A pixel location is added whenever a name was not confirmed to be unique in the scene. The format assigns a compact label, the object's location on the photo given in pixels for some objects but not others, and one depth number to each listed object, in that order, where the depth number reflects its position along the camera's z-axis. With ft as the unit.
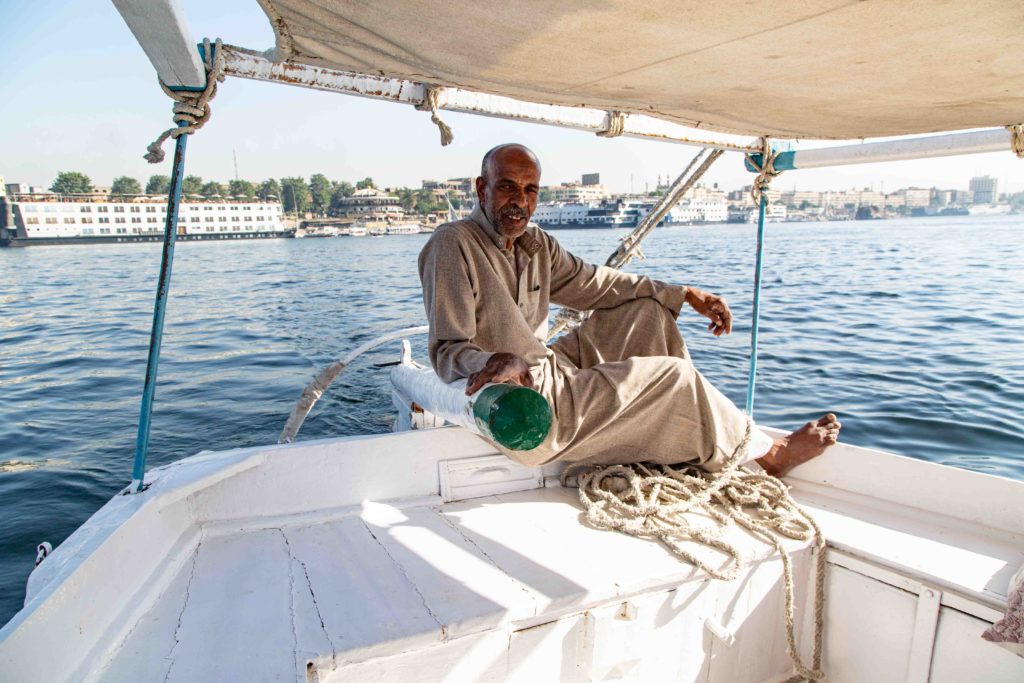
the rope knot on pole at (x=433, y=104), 7.18
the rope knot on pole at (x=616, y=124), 8.54
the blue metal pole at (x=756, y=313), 9.67
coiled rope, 5.60
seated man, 6.68
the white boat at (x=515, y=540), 4.30
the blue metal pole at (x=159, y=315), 5.63
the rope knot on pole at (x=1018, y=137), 7.88
